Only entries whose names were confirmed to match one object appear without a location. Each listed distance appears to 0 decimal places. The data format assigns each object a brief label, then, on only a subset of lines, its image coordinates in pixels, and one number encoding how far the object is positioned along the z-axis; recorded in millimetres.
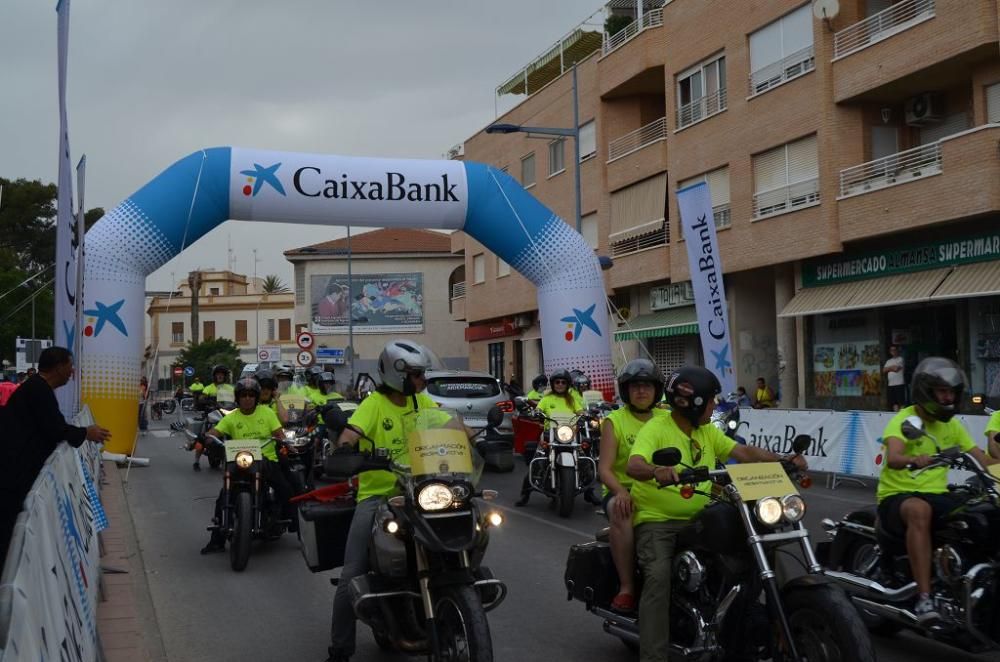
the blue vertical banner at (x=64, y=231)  9531
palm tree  105438
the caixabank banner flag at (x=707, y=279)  15320
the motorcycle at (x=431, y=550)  5000
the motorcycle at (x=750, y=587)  4488
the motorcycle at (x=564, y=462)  11992
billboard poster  68000
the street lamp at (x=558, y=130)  23645
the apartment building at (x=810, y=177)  20016
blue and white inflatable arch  17047
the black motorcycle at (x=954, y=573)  5234
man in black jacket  6664
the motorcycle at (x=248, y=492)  9586
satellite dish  22359
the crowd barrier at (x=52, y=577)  2896
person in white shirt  19297
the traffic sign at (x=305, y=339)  35000
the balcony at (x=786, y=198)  23734
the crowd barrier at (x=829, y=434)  13911
